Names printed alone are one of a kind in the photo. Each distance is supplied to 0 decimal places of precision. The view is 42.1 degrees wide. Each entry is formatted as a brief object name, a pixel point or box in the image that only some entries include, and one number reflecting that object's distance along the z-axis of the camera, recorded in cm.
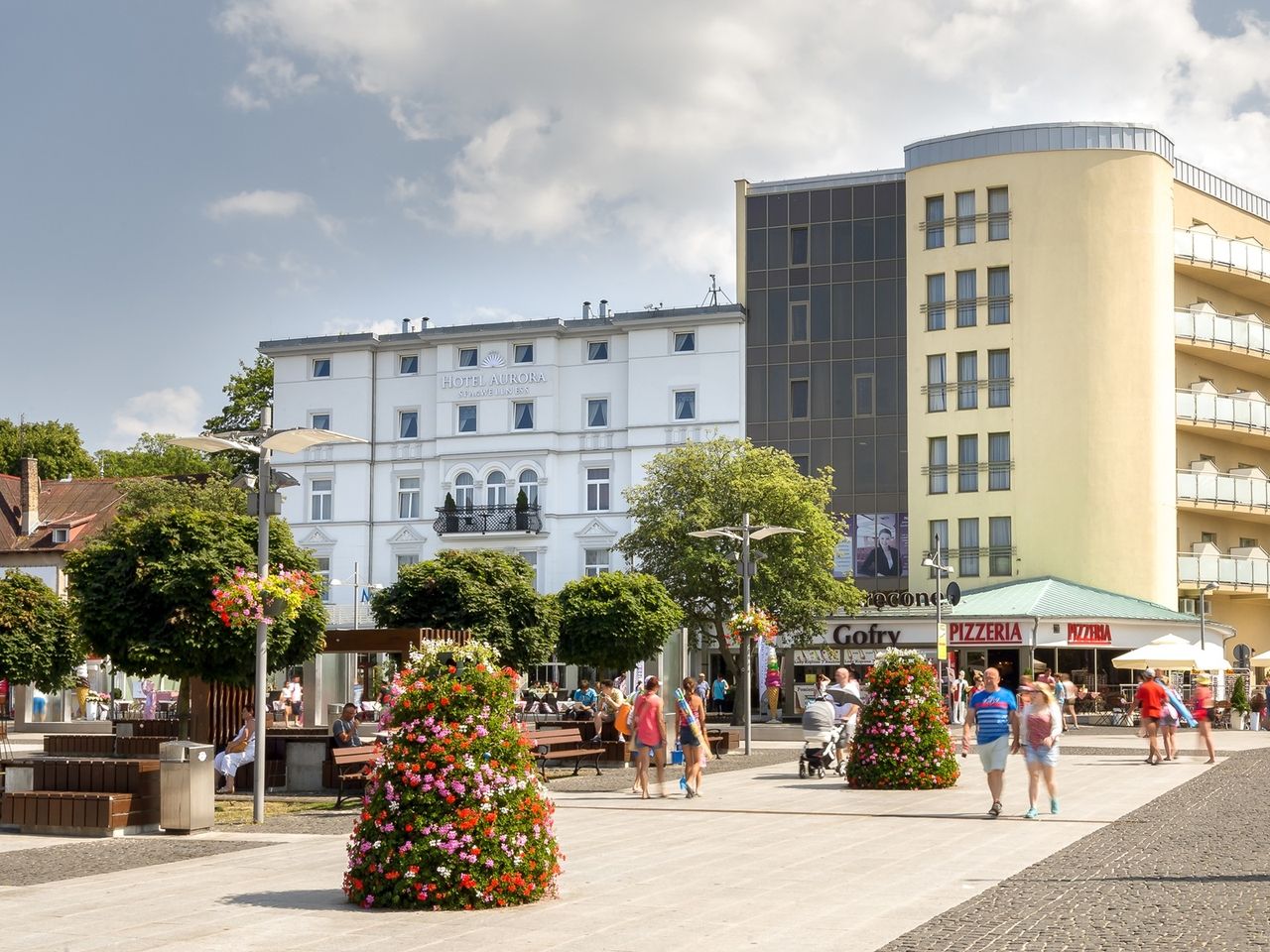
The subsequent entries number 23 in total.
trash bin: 1844
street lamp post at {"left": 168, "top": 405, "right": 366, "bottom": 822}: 1970
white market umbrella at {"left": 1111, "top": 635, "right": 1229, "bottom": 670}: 4172
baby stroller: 2625
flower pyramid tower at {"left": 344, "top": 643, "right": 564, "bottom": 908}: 1204
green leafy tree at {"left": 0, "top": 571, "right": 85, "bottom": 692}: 3269
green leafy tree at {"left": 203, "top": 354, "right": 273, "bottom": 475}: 7281
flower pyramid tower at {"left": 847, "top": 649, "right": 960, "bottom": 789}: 2338
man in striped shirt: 1914
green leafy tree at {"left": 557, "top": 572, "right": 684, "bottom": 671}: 4184
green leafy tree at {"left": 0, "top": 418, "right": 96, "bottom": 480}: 7975
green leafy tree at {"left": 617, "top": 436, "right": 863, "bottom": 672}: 5109
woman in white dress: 2461
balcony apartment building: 5753
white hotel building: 6097
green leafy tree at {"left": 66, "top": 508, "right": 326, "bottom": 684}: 2377
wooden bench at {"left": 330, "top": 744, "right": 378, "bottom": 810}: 2159
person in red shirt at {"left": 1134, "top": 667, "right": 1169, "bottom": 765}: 3044
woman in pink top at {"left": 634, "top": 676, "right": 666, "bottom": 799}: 2292
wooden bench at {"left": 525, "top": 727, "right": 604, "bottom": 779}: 2695
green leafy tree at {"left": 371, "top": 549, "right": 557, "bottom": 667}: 3841
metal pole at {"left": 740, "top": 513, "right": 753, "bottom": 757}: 3200
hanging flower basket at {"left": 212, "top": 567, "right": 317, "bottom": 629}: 1938
